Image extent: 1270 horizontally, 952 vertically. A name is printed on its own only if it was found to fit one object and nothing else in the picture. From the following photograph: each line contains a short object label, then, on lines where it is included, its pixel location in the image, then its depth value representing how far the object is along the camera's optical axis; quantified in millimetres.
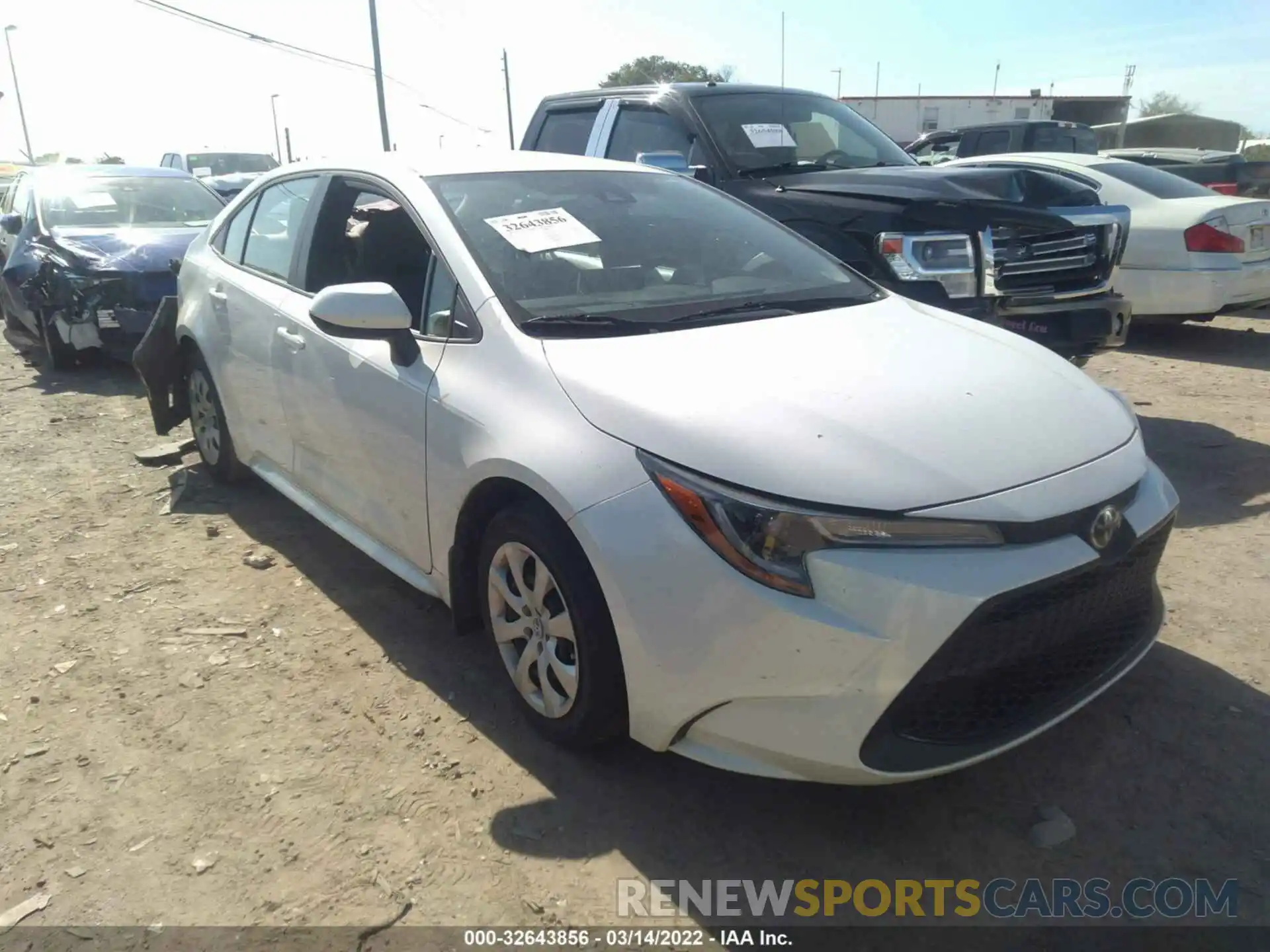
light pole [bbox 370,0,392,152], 22594
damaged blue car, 7387
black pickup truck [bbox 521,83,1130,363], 4535
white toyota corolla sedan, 2088
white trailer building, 34875
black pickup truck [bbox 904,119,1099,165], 11422
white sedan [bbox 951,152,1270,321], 7031
